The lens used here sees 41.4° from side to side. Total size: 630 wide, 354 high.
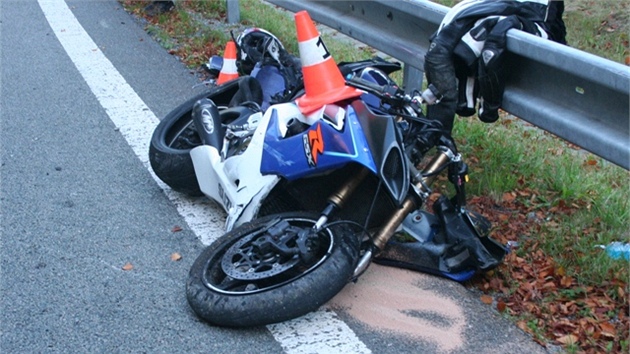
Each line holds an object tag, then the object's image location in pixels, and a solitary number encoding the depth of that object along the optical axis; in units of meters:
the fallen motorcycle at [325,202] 3.50
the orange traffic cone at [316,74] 4.05
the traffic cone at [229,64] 6.46
